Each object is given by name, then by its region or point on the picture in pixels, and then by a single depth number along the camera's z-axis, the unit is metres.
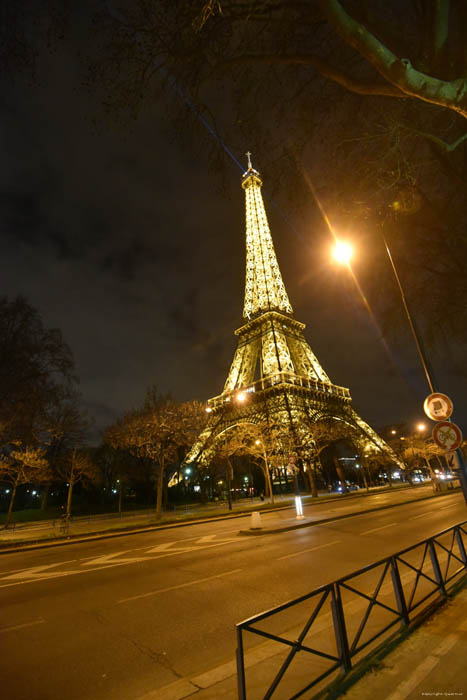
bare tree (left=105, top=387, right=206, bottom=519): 24.28
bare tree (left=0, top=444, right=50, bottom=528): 24.33
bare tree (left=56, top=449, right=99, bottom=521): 29.74
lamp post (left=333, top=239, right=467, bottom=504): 7.42
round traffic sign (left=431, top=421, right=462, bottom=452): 7.18
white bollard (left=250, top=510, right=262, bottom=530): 15.21
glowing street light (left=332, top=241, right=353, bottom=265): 11.52
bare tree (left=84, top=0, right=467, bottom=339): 4.57
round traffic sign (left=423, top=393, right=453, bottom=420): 7.50
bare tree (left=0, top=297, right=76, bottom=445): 19.52
